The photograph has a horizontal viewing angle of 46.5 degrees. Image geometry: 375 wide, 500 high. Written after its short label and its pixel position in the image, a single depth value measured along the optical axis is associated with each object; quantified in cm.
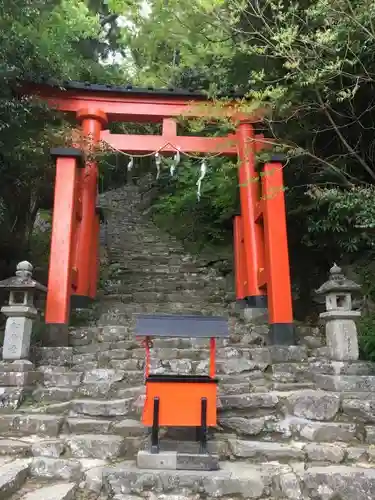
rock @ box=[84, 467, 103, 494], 354
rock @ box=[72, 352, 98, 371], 560
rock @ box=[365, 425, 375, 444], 416
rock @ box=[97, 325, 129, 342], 625
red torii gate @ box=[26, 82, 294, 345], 645
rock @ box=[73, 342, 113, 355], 591
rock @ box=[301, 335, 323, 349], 619
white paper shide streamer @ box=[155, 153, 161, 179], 725
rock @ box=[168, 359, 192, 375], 536
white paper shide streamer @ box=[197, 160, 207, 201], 720
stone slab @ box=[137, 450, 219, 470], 366
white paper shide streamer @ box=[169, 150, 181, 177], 724
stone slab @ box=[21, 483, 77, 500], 323
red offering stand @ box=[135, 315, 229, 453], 379
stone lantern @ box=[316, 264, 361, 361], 509
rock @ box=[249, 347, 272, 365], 562
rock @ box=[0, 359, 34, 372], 488
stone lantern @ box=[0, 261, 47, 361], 505
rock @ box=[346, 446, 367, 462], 389
